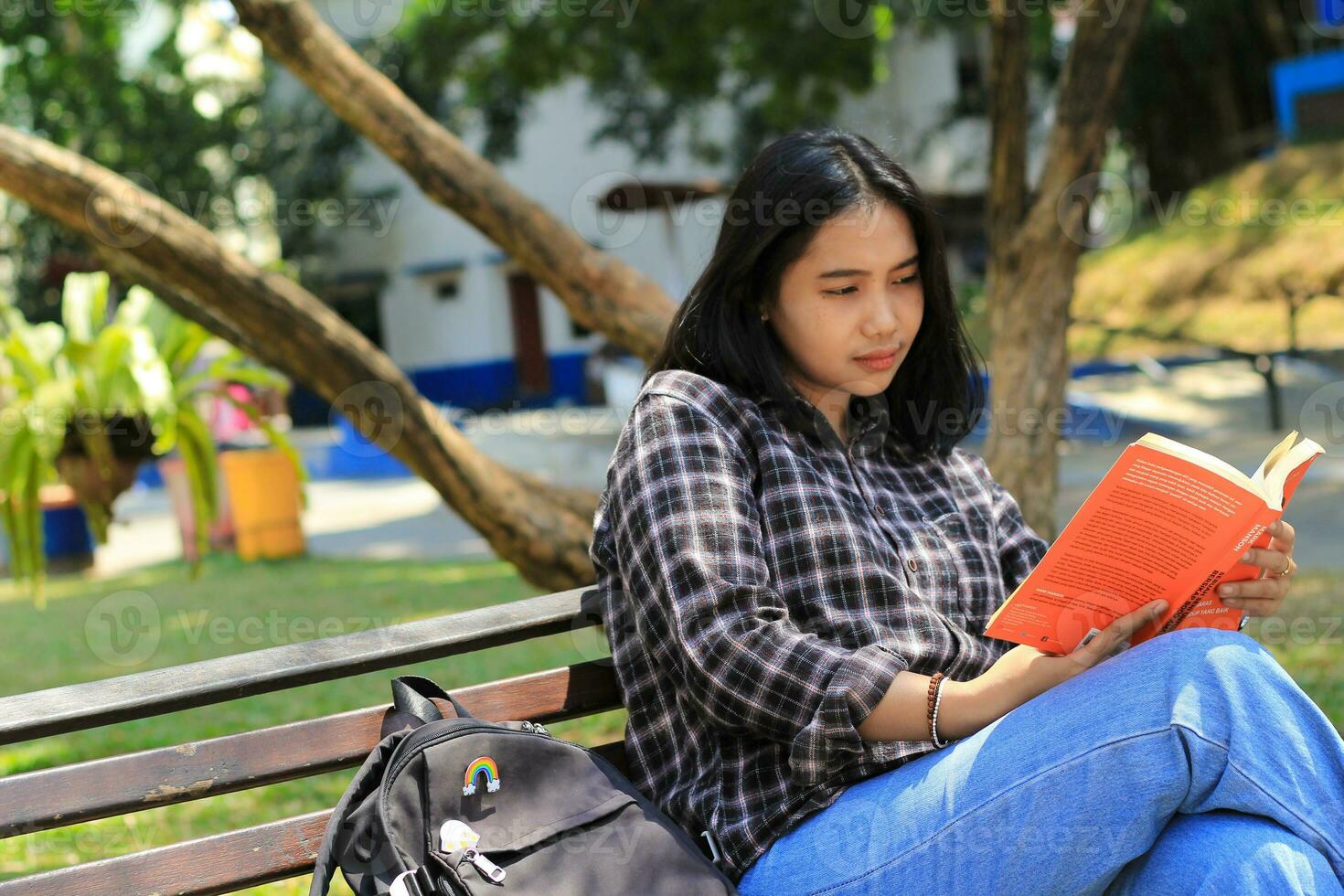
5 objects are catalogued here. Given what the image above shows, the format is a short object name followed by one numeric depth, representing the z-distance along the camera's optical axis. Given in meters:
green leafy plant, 5.80
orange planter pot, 10.56
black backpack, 1.59
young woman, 1.66
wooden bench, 1.76
